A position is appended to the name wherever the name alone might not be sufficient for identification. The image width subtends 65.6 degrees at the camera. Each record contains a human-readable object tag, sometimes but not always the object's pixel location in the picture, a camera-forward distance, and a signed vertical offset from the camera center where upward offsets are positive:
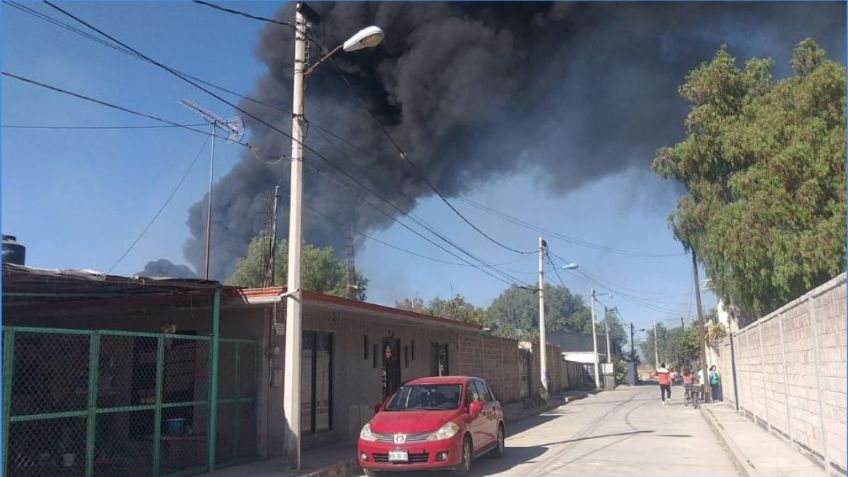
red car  9.69 -1.22
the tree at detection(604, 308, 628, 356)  140.00 +3.67
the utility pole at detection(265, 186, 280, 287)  29.31 +4.17
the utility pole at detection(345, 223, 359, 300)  52.62 +6.98
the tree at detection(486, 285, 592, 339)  133.49 +7.69
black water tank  10.79 +1.66
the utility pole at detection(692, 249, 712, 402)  29.33 +0.56
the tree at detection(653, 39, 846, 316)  17.39 +4.96
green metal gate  9.81 -0.84
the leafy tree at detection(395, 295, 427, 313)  55.50 +3.90
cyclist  26.39 -1.50
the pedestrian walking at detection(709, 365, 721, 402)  28.30 -1.61
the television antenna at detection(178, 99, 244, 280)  22.94 +8.28
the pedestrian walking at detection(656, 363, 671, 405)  28.00 -1.40
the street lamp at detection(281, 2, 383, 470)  10.22 +1.73
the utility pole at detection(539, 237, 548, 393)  28.68 +1.06
